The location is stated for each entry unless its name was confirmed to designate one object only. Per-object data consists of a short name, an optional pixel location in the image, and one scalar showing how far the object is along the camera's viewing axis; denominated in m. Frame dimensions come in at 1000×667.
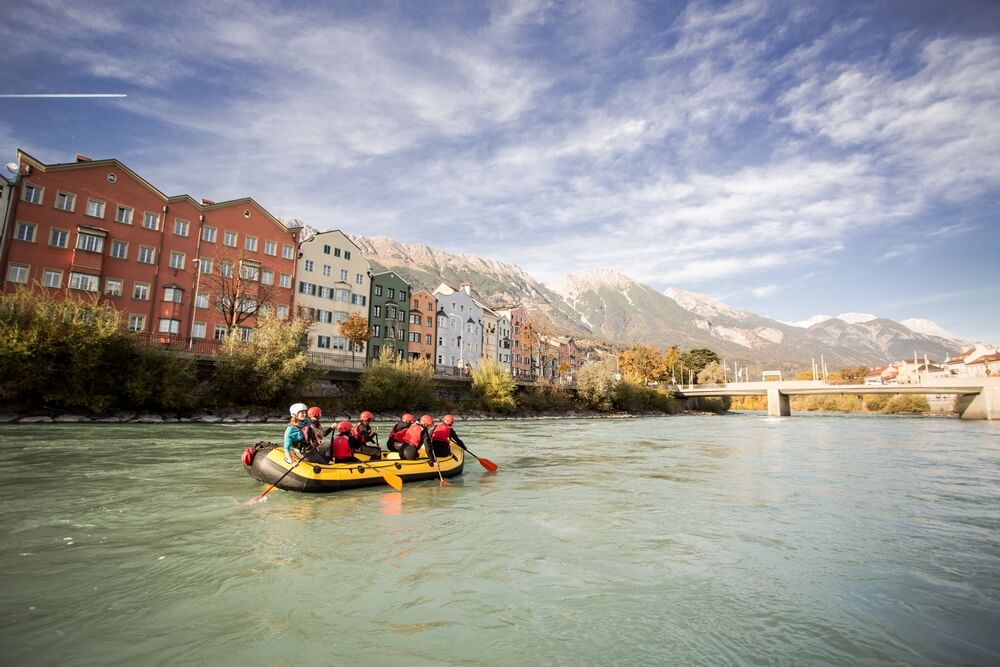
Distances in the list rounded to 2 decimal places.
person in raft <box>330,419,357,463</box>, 12.96
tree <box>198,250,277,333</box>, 41.31
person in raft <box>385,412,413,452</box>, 14.73
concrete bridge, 57.91
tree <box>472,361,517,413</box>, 51.44
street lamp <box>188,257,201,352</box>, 43.69
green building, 63.31
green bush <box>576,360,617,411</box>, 63.84
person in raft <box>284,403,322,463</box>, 12.14
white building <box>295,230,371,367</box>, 53.59
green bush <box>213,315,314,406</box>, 33.56
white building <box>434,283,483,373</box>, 74.62
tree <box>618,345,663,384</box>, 100.12
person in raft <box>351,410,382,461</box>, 13.69
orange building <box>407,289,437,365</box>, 69.38
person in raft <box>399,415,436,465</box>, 14.11
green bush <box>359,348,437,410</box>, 41.41
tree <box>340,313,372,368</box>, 51.25
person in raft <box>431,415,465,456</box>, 15.01
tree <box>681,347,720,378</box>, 115.81
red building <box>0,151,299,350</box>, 36.84
